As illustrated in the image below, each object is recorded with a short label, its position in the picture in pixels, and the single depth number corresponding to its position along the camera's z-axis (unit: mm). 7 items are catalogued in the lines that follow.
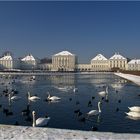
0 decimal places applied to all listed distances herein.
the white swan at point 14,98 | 12697
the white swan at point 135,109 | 8868
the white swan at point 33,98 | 12663
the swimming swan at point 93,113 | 8795
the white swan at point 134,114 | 8611
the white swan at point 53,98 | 12330
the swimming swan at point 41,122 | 7382
